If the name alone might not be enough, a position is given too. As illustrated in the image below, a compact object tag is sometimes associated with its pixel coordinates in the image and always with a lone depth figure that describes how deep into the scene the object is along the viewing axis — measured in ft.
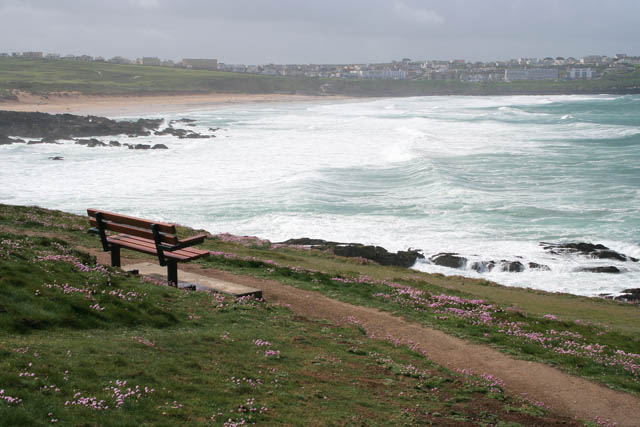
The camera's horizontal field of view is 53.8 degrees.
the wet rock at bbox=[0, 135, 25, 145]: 187.89
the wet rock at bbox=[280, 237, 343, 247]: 78.01
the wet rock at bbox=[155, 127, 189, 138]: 220.23
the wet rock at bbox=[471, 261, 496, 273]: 72.38
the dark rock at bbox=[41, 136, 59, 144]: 194.71
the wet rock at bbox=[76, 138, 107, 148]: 188.82
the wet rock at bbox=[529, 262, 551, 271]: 72.08
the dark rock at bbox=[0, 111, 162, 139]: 208.23
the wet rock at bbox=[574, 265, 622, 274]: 71.67
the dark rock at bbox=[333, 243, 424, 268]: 72.23
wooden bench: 35.55
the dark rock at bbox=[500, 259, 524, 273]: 71.80
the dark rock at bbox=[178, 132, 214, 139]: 213.87
